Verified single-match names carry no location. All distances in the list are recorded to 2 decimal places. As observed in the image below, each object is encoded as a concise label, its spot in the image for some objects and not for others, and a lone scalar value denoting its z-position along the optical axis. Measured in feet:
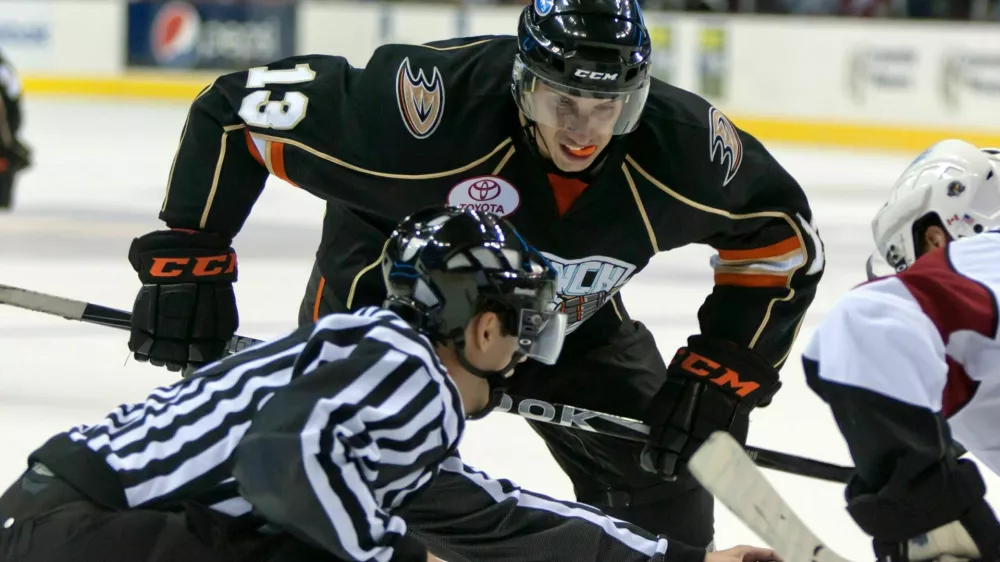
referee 31.13
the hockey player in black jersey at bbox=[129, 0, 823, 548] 33.59
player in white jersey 30.91
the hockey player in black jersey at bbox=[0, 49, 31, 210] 53.73
